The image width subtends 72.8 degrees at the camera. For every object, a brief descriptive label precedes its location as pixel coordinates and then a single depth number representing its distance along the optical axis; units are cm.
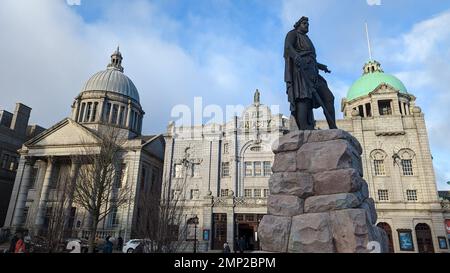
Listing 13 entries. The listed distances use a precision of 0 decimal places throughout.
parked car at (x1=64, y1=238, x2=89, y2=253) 2548
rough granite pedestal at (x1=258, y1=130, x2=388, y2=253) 539
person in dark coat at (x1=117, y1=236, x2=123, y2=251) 3362
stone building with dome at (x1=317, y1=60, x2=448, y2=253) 3528
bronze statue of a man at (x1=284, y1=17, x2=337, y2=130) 754
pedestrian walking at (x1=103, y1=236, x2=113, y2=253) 1680
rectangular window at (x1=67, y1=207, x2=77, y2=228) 4179
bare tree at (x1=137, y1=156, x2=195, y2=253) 1531
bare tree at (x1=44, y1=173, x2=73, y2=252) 1276
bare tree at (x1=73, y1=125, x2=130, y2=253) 2411
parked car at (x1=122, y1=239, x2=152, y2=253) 2509
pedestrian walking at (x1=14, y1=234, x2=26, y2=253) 1276
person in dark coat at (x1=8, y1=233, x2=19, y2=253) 1356
